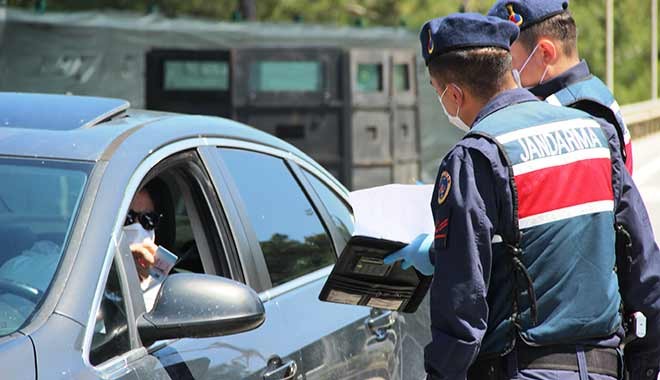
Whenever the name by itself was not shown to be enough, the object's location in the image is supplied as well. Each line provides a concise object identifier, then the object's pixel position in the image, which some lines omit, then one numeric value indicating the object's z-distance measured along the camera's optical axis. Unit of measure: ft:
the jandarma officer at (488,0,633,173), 25.80
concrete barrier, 158.45
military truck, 81.97
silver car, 18.63
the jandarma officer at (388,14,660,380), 19.17
